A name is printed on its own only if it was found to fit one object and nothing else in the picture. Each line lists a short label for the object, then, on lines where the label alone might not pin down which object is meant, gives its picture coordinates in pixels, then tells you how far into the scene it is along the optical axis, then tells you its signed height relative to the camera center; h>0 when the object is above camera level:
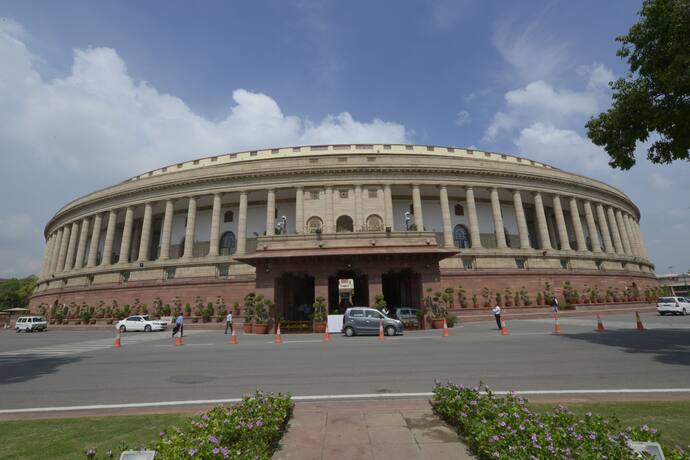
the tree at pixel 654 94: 12.00 +7.73
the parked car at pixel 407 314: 25.09 -0.24
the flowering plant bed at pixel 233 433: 3.50 -1.37
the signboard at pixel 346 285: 24.88 +1.92
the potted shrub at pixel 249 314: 27.19 +0.12
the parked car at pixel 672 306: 31.02 -0.26
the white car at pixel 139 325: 33.00 -0.55
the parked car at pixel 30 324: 38.91 -0.22
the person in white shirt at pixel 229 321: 26.67 -0.41
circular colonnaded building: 39.22 +12.12
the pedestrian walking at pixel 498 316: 22.03 -0.49
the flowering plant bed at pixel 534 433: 3.45 -1.41
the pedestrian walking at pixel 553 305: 30.69 +0.14
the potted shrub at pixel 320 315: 24.81 -0.12
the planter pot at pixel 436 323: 25.70 -0.95
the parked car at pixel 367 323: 21.30 -0.67
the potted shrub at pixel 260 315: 25.83 +0.01
